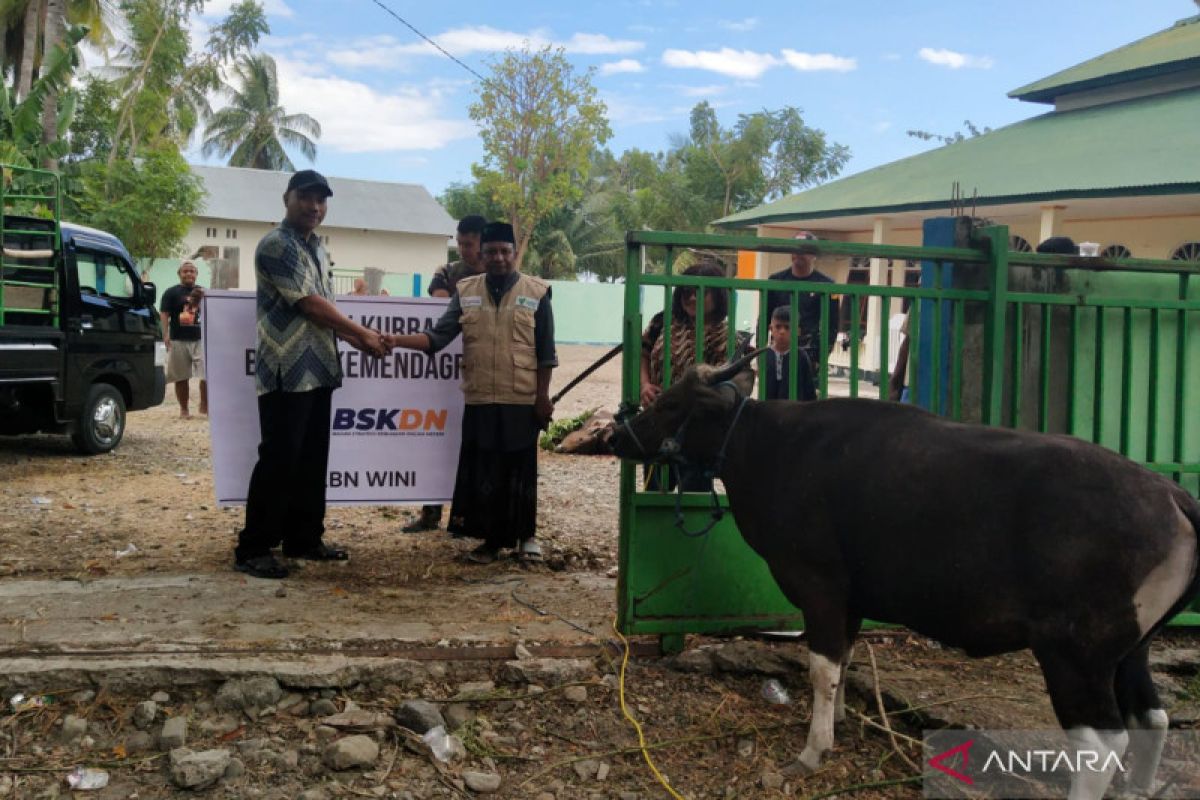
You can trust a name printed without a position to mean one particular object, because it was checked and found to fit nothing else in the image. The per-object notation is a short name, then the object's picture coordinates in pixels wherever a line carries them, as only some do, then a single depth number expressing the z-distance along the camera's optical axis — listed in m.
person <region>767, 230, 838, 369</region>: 6.04
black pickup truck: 9.38
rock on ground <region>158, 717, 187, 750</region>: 3.78
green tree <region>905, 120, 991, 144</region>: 44.91
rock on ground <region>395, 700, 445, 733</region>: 3.94
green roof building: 13.52
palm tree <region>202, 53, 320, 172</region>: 43.56
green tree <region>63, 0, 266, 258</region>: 25.66
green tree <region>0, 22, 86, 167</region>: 18.53
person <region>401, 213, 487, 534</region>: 6.61
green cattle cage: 4.59
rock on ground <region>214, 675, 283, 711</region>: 4.02
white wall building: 38.88
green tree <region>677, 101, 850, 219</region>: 38.25
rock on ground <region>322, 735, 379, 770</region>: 3.68
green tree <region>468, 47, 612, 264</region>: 26.67
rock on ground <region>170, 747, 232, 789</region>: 3.53
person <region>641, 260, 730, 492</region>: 5.07
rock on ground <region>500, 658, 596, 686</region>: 4.33
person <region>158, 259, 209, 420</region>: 12.25
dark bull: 3.19
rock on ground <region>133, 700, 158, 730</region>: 3.91
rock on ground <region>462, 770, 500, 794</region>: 3.62
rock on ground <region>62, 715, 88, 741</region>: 3.82
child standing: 5.73
